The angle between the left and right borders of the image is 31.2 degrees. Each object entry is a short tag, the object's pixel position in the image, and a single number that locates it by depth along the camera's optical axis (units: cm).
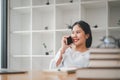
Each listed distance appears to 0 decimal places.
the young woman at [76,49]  245
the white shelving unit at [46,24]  306
